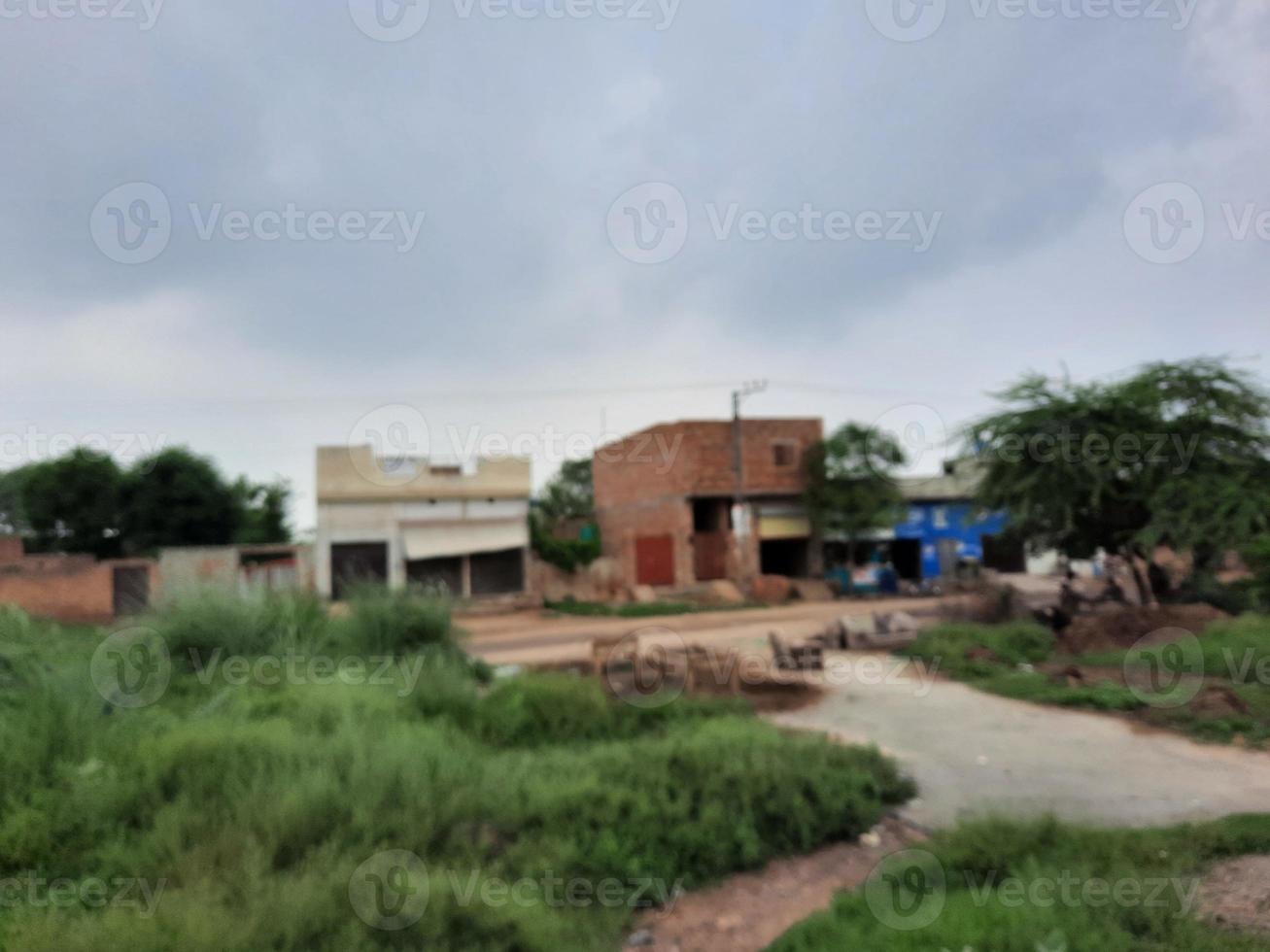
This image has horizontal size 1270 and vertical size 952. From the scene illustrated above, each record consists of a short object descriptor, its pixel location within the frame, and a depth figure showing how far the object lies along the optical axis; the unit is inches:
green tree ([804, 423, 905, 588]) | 1013.8
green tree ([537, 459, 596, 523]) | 1427.2
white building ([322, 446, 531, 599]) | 891.4
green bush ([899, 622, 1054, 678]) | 419.8
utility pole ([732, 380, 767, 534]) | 1030.4
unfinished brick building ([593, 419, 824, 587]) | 1035.9
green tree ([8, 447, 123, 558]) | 954.7
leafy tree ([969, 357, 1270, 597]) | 539.2
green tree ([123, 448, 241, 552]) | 982.4
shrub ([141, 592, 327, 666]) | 320.2
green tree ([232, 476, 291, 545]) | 1114.7
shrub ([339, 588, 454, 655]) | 354.6
